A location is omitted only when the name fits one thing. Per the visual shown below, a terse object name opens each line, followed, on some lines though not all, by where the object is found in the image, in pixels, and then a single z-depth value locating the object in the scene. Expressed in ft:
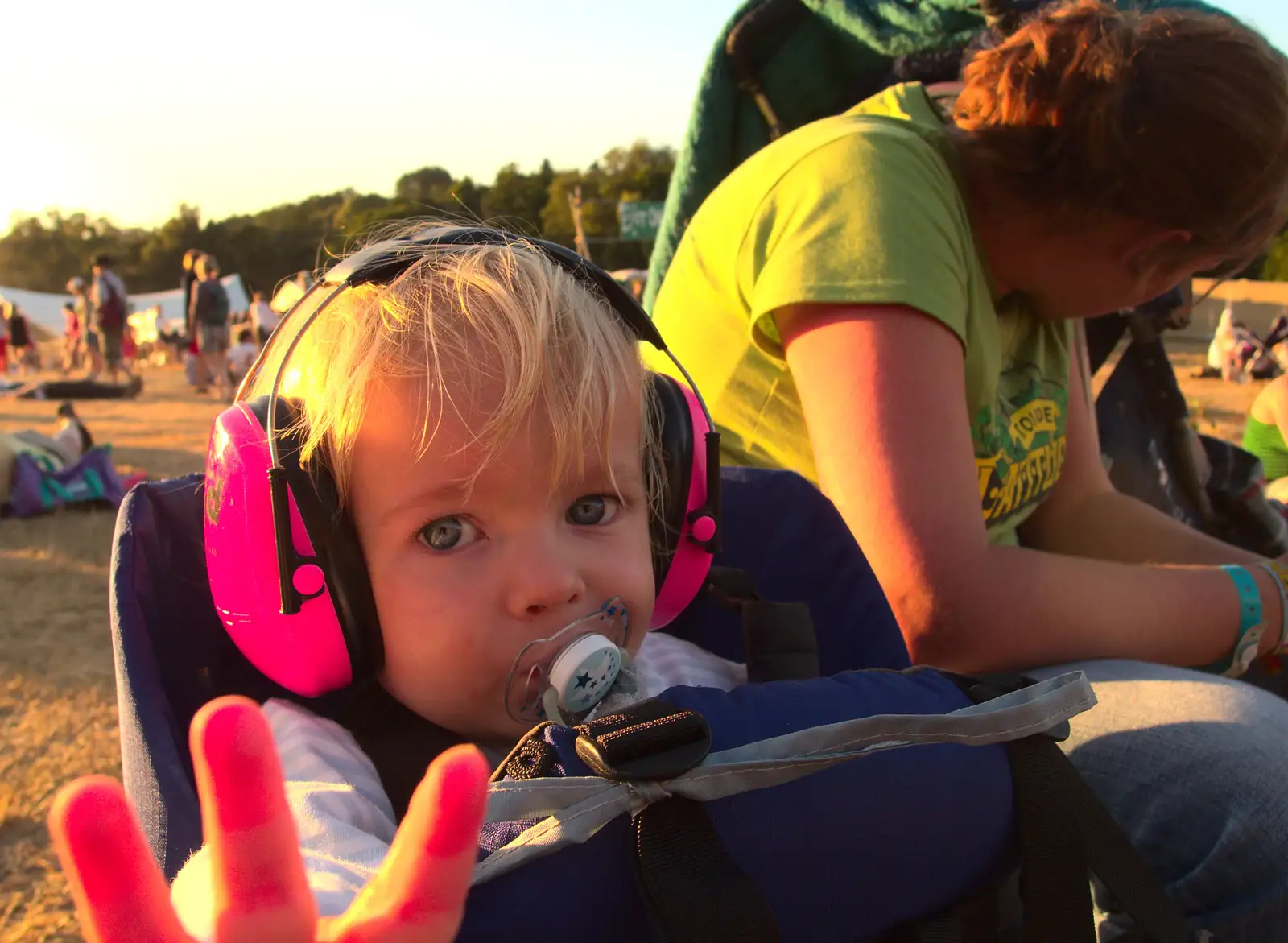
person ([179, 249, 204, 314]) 39.55
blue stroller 2.32
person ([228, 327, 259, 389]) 37.81
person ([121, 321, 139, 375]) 52.85
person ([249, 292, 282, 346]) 40.73
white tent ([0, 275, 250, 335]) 93.65
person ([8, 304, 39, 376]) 53.26
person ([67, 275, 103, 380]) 40.98
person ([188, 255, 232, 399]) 36.24
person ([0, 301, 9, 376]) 49.62
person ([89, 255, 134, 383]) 37.09
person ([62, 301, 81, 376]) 59.21
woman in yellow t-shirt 3.83
